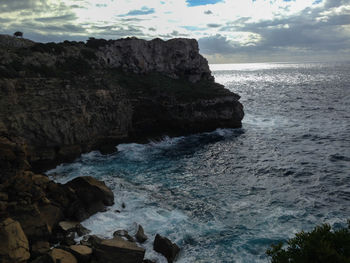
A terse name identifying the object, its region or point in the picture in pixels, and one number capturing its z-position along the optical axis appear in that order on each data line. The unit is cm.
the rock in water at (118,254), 1927
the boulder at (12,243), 1752
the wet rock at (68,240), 2124
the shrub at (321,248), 1123
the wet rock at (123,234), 2253
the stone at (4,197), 2233
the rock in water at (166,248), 2038
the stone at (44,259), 1791
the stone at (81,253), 1923
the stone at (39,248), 1948
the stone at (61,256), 1793
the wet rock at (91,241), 2036
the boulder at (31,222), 2164
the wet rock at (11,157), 2355
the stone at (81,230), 2281
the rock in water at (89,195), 2619
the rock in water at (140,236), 2250
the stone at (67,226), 2270
